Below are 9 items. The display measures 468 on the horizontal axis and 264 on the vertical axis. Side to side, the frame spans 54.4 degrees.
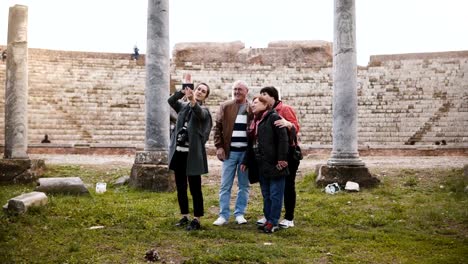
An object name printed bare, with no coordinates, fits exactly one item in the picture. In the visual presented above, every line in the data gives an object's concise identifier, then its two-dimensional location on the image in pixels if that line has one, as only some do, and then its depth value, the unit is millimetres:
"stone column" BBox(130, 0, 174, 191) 9297
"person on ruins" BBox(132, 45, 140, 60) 23577
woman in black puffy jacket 5539
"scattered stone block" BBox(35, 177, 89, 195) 7781
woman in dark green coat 5613
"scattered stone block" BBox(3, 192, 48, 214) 6055
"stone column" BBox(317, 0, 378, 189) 9717
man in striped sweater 5980
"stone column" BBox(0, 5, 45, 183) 10312
